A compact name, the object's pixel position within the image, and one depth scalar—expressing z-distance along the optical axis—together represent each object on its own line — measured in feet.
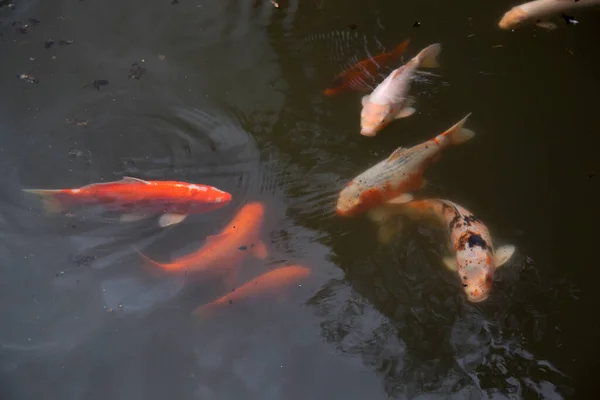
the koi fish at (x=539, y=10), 14.75
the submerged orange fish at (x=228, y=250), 11.44
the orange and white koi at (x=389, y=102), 12.76
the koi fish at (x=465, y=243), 10.64
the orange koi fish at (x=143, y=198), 11.30
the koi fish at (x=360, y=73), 13.83
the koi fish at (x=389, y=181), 11.89
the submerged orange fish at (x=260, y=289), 10.98
